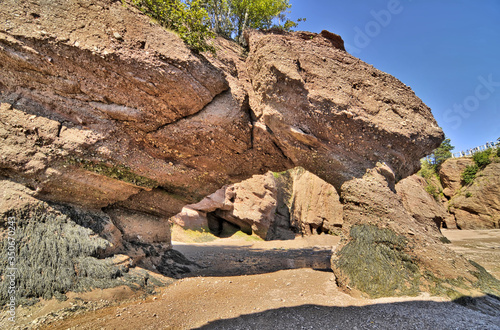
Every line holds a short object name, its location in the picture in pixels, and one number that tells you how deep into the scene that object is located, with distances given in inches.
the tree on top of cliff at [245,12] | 432.8
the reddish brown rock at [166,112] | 171.3
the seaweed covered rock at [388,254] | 172.6
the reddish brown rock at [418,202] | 543.5
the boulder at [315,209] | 654.5
